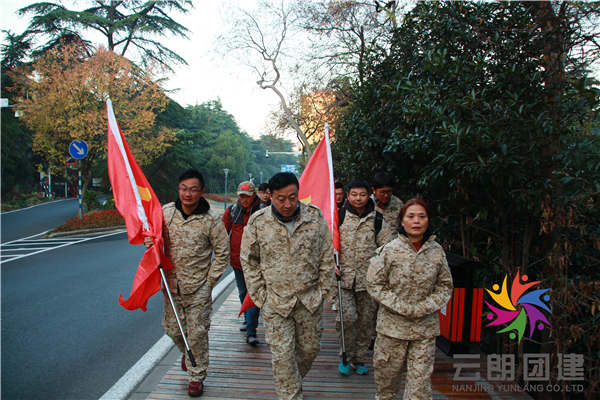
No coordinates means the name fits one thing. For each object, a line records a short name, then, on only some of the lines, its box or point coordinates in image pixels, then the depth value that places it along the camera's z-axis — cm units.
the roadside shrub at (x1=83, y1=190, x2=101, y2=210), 2192
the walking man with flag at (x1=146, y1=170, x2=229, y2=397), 368
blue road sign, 1554
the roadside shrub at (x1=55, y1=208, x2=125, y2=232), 1728
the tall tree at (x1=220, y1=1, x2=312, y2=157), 2164
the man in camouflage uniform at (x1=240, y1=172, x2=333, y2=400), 307
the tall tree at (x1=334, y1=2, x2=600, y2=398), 304
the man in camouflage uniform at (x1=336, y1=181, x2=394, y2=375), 410
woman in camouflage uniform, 295
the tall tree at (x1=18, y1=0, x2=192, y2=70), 2430
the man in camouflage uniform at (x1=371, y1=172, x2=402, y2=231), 437
